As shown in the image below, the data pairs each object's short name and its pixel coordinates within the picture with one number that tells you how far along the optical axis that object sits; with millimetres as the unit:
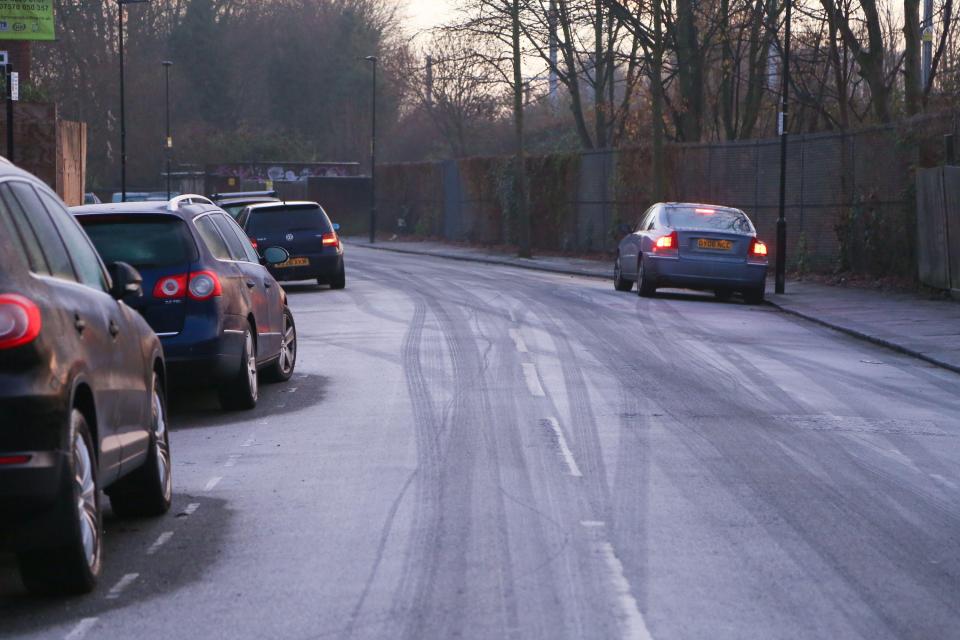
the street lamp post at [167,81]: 62516
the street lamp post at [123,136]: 46500
